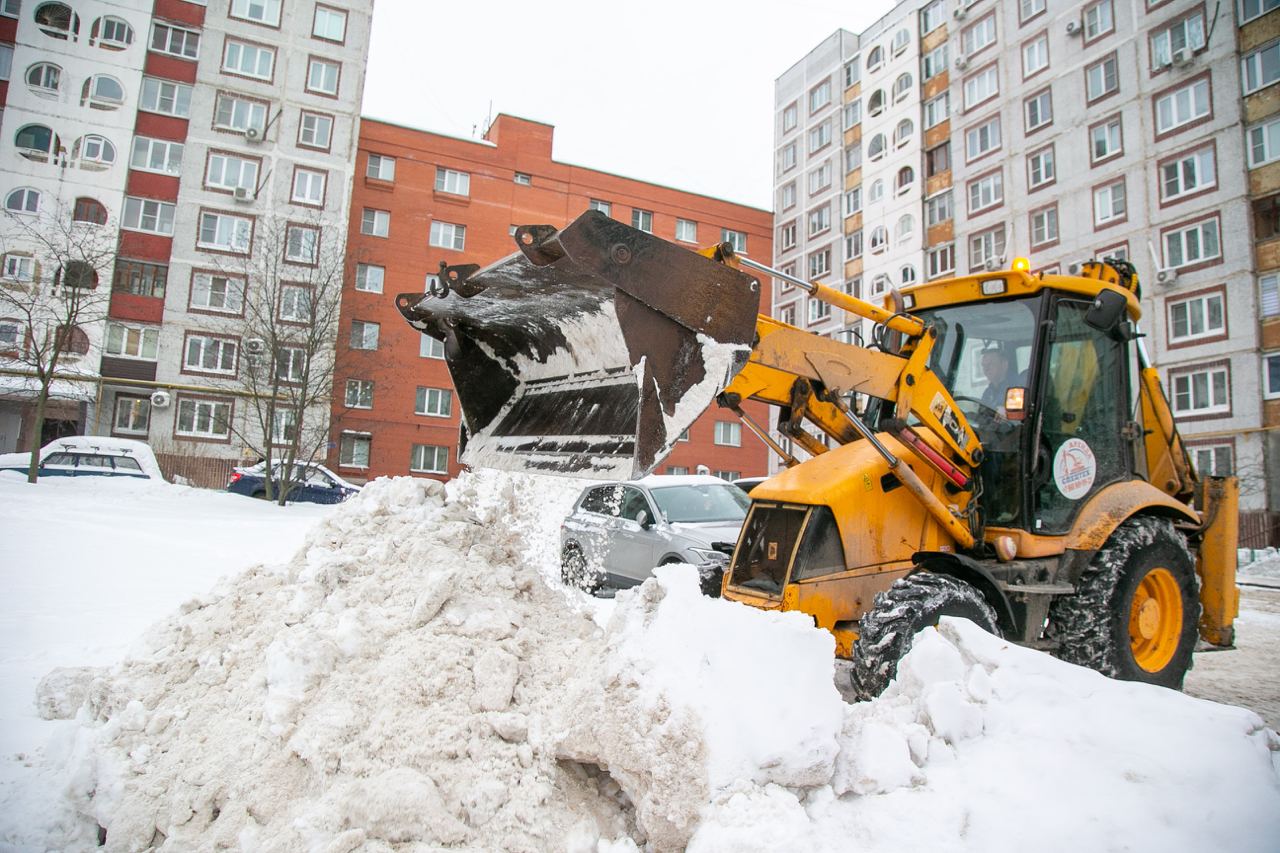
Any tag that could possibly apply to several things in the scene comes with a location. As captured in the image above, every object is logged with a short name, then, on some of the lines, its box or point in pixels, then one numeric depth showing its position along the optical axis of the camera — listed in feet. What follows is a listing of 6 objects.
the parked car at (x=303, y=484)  71.56
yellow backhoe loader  12.18
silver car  28.53
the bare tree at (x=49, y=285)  61.21
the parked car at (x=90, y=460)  62.90
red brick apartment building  103.30
